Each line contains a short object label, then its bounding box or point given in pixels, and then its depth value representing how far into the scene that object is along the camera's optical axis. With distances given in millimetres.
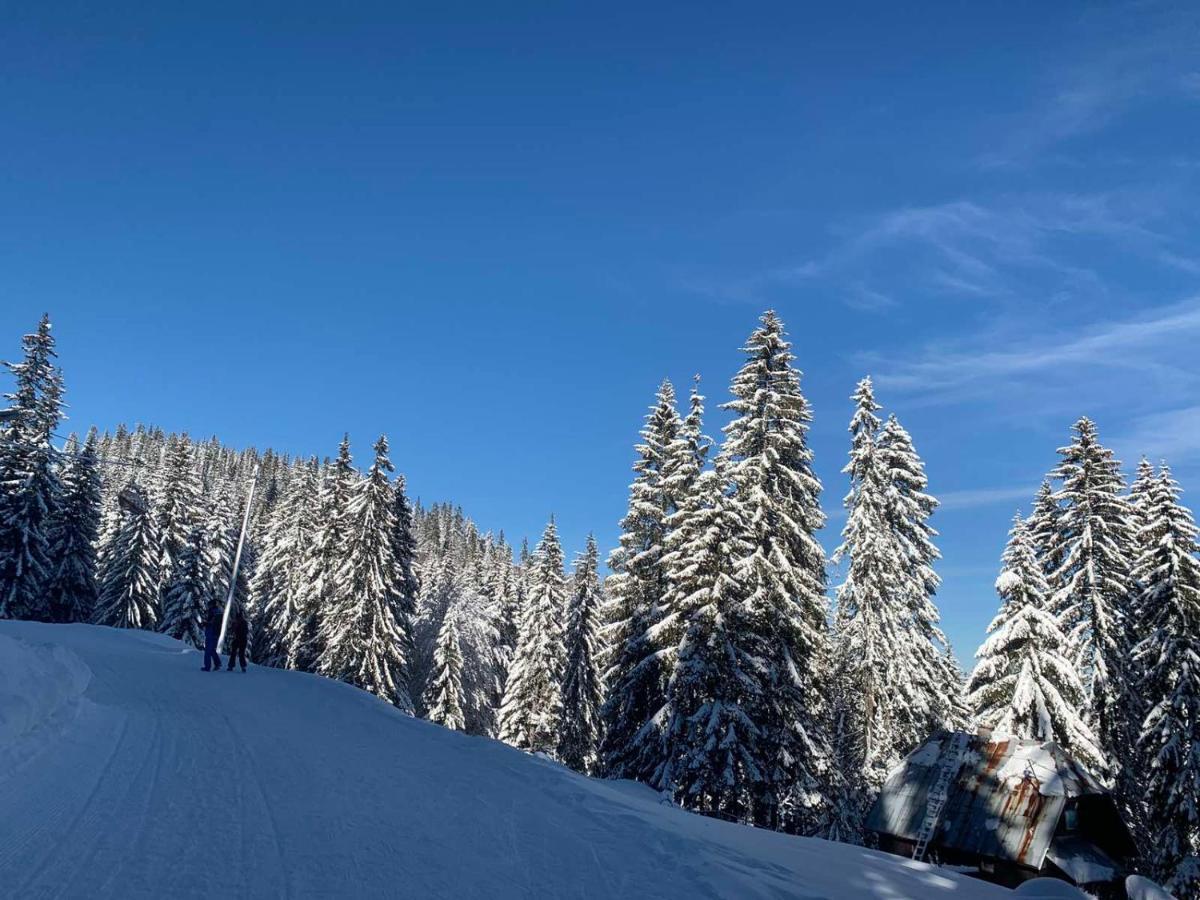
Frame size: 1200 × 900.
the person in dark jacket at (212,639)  19344
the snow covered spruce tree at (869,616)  26531
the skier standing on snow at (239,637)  19750
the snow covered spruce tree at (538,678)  39594
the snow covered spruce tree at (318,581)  41025
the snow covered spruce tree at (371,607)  36281
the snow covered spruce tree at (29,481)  36906
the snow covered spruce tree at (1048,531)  28641
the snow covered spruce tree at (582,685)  34562
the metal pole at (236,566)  25256
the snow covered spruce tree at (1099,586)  25811
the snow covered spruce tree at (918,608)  26938
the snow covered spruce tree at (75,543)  41231
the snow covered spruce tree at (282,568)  45094
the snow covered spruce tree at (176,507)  49344
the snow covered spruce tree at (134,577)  45875
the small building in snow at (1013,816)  19391
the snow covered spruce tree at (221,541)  48719
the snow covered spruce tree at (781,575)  21453
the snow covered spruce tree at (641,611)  23594
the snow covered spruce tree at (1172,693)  21562
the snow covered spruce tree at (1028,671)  23000
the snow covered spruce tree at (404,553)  40312
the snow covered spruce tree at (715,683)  20062
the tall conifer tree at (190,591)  46188
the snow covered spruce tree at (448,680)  45625
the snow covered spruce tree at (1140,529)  24688
